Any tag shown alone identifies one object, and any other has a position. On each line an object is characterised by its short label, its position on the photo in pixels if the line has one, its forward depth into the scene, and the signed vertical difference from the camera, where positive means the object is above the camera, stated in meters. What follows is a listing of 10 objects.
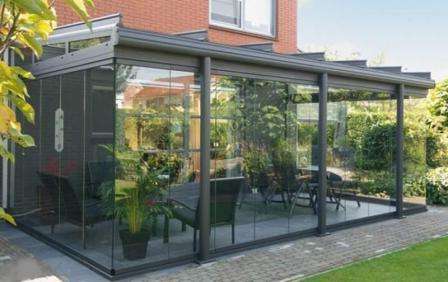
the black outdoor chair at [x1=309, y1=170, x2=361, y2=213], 8.88 -1.04
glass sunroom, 6.33 -0.24
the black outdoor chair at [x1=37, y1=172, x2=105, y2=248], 6.69 -1.05
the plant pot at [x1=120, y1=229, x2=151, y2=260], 6.33 -1.45
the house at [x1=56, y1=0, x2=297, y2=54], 9.84 +2.64
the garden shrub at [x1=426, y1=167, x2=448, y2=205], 12.07 -1.27
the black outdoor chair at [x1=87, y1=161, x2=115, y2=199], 6.27 -0.55
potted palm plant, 6.34 -1.01
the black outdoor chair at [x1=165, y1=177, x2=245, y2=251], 6.97 -1.09
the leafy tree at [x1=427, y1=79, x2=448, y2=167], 12.93 +0.25
